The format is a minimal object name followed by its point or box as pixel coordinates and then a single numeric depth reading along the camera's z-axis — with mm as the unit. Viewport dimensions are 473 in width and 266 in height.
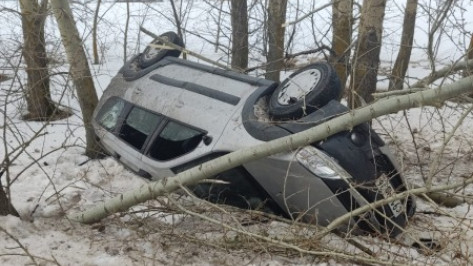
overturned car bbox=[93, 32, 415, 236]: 4234
